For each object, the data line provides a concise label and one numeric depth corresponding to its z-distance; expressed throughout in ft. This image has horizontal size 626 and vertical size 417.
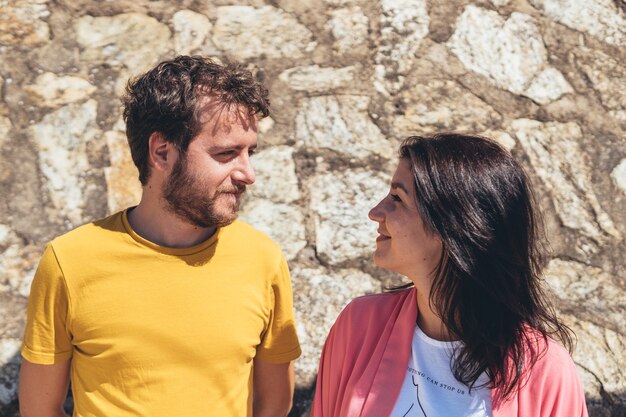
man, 6.14
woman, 6.08
